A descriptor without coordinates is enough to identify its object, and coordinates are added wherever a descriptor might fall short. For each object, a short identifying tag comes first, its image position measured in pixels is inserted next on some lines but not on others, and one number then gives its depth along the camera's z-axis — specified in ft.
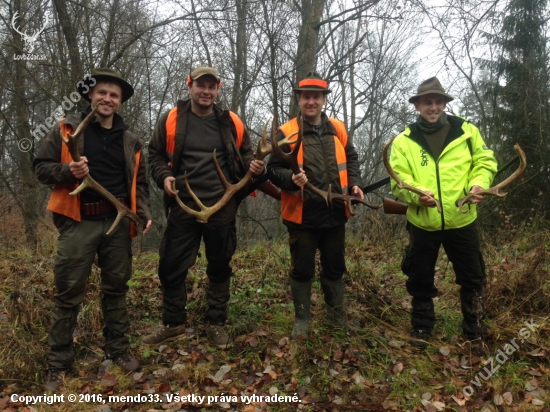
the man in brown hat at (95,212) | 11.81
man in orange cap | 13.26
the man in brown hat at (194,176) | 13.41
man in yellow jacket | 12.35
